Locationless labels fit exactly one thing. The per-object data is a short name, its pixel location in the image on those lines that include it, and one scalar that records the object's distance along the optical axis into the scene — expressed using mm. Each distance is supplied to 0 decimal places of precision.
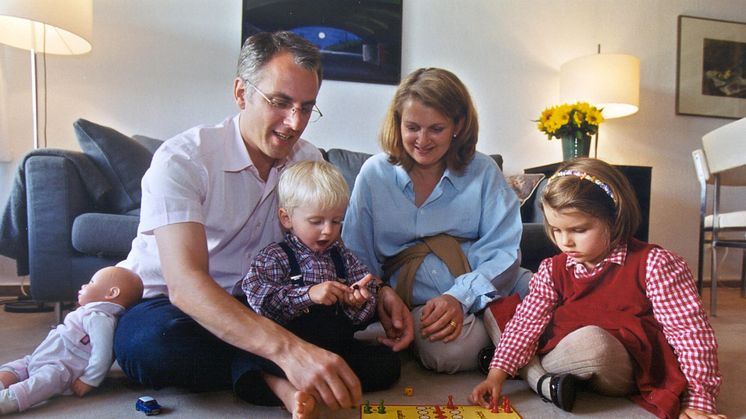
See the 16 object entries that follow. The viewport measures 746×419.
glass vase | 2824
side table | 2685
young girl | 1039
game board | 1012
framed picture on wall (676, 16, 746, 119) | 3371
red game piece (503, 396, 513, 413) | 1061
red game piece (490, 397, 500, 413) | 1064
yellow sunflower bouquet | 2748
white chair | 2352
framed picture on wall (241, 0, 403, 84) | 2812
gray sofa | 1850
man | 915
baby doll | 1093
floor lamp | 2129
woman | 1410
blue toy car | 1056
